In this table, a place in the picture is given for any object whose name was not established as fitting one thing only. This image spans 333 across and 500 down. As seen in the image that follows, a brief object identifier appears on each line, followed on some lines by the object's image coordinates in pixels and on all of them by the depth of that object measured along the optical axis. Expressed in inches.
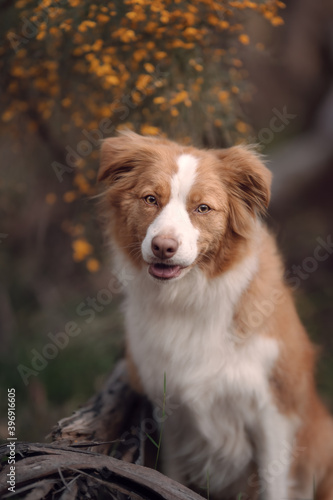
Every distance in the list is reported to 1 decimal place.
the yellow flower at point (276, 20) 117.8
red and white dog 95.7
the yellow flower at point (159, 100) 114.2
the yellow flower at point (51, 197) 146.0
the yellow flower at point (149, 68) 114.0
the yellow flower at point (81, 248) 132.1
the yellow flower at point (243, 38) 117.0
